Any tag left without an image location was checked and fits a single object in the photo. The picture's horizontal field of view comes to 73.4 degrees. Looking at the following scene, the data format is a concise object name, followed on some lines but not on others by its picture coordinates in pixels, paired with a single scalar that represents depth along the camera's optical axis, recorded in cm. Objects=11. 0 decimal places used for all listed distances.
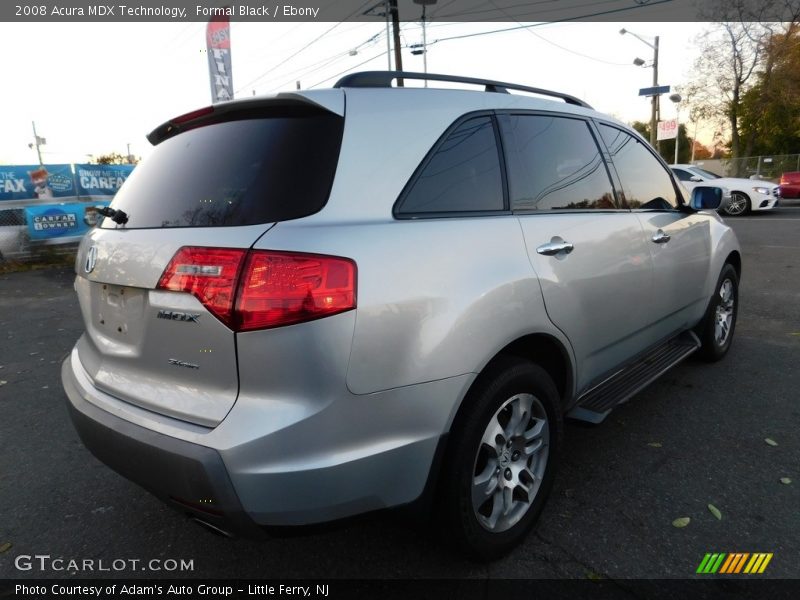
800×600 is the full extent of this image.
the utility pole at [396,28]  1880
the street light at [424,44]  1929
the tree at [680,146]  5766
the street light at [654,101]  2374
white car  1481
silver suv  154
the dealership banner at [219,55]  1376
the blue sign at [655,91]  1969
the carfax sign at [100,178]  1281
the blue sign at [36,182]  1139
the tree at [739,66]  2655
